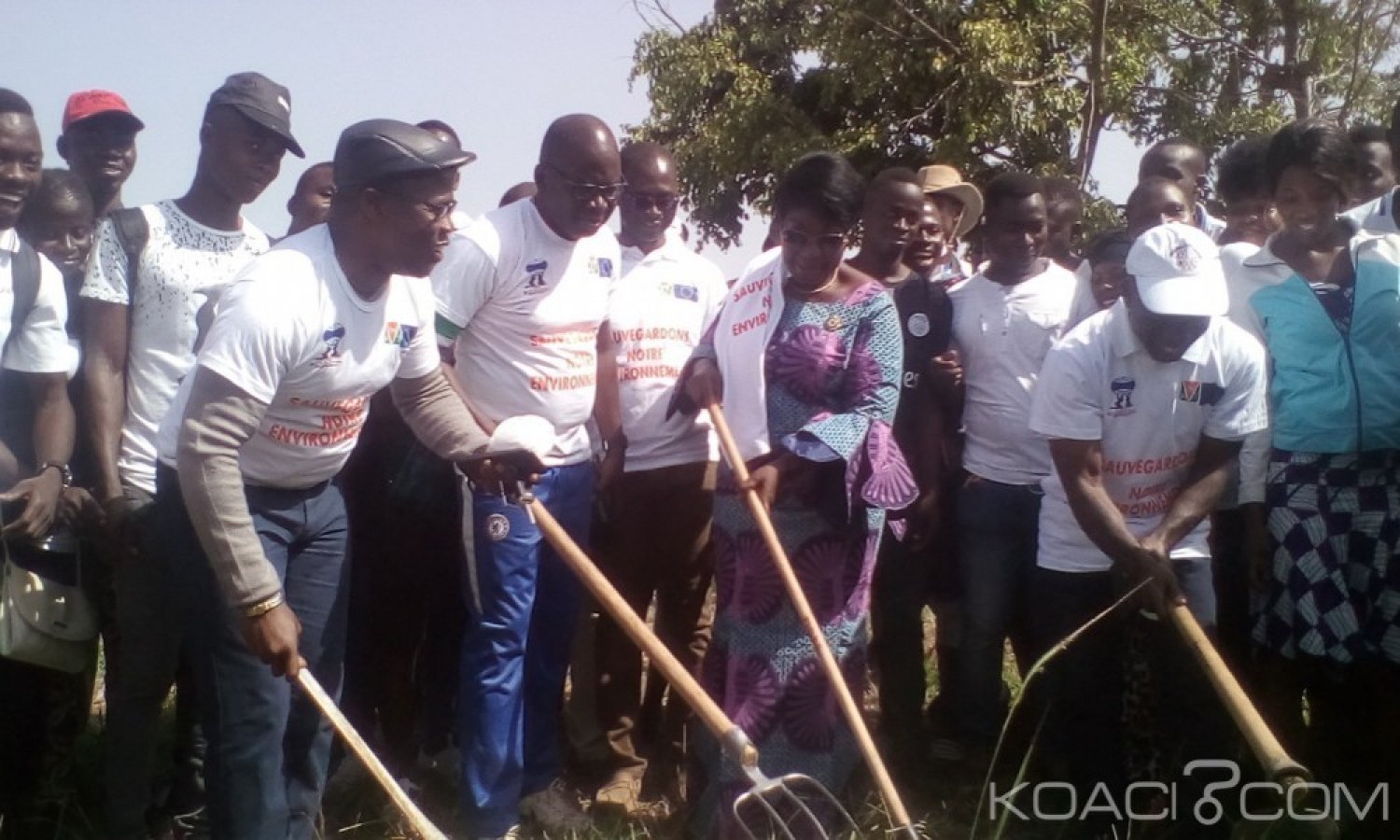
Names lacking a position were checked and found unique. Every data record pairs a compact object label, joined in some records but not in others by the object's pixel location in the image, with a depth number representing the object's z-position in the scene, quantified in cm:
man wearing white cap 339
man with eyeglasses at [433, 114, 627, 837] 357
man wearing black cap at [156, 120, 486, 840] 266
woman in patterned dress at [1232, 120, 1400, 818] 338
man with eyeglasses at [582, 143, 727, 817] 413
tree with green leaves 1262
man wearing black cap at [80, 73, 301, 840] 333
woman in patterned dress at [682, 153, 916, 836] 355
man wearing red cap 423
